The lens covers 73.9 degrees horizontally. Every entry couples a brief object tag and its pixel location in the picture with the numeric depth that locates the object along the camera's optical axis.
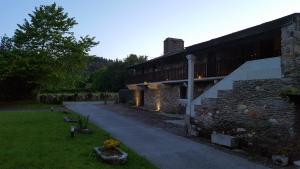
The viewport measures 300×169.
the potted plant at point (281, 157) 6.73
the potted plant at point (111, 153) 5.89
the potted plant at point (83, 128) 9.55
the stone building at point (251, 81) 7.09
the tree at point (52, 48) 22.13
